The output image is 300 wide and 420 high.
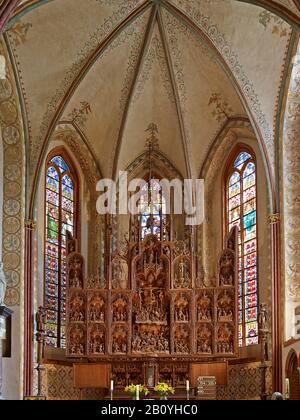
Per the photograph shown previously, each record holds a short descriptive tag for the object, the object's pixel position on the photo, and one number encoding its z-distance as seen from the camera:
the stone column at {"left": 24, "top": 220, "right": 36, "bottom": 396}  16.72
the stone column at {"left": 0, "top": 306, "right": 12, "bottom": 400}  14.94
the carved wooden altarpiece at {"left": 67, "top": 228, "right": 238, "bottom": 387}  17.03
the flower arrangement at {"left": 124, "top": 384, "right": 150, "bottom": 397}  13.38
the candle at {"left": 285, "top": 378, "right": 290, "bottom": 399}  14.06
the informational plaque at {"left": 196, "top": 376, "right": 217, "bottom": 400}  16.42
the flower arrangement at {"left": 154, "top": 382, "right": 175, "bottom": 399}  13.37
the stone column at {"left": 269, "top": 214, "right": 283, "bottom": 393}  16.22
